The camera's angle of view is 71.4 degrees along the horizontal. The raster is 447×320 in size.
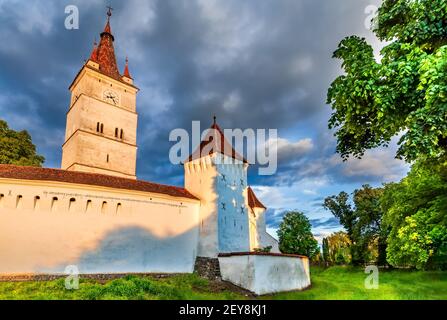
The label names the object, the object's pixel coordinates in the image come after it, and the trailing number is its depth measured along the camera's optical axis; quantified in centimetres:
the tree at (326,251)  4544
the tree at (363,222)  3575
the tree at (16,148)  2533
